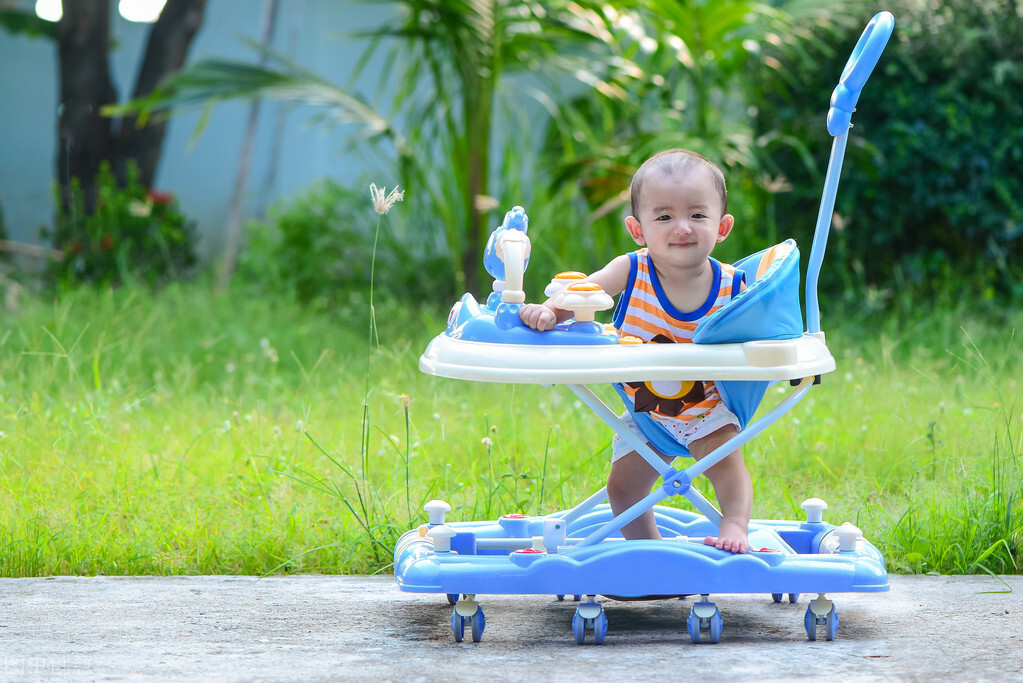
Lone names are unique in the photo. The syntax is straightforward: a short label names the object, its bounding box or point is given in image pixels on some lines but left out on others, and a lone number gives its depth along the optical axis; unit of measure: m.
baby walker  4.02
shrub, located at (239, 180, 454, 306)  13.27
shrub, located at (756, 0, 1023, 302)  11.52
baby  4.38
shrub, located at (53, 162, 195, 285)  13.72
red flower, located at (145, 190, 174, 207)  14.81
